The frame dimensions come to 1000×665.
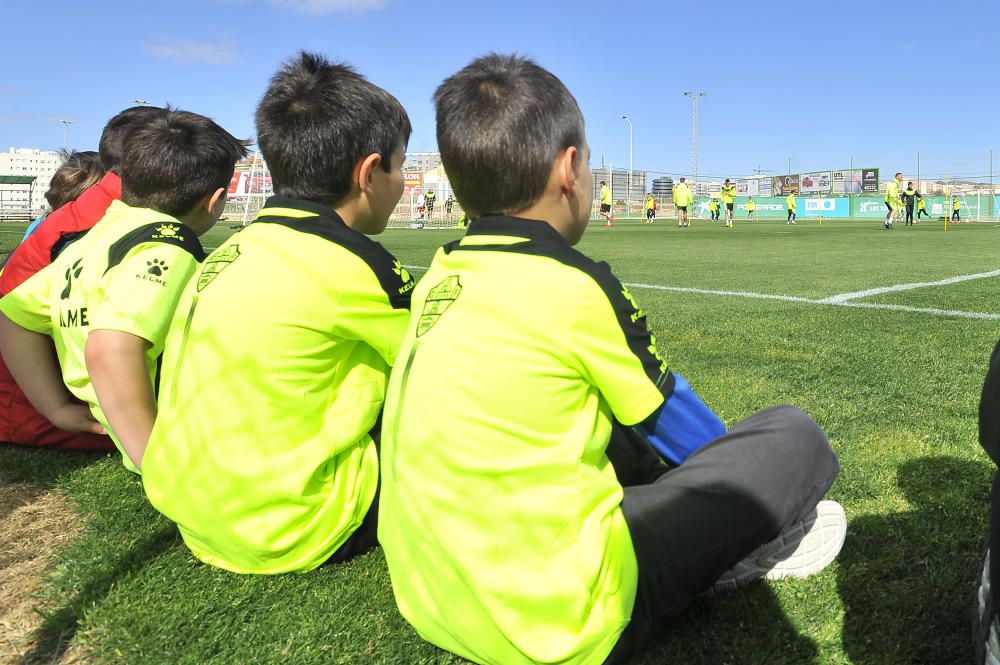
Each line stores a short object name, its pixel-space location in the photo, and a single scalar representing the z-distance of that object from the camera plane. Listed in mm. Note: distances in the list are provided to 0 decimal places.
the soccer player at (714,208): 45000
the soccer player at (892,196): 29909
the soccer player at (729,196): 34375
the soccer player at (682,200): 32562
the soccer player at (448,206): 42281
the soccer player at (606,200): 35638
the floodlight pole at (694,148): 59562
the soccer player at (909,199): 31156
